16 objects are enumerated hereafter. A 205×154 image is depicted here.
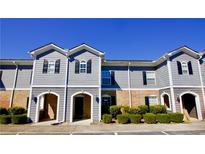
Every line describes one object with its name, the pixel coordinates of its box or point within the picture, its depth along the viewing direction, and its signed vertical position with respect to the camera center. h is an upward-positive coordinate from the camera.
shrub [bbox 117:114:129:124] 11.47 -1.50
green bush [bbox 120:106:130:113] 12.88 -0.75
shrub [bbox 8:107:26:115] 12.12 -0.71
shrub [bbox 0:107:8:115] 12.28 -0.77
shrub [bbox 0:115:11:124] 11.06 -1.34
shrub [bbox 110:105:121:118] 12.96 -0.92
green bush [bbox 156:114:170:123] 11.60 -1.47
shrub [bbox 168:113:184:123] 11.65 -1.48
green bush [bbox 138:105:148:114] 12.80 -0.76
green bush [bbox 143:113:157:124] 11.41 -1.45
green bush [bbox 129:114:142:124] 11.52 -1.44
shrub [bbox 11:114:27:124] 11.08 -1.35
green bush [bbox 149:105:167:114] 12.62 -0.77
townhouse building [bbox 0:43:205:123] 12.45 +2.02
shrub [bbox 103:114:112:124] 11.47 -1.48
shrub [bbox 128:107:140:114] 12.64 -0.92
